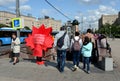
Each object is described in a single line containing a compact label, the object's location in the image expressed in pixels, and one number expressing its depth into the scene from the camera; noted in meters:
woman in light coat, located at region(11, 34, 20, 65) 4.89
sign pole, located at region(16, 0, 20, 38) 5.83
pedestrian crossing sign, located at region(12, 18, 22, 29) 5.60
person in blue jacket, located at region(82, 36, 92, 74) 4.12
